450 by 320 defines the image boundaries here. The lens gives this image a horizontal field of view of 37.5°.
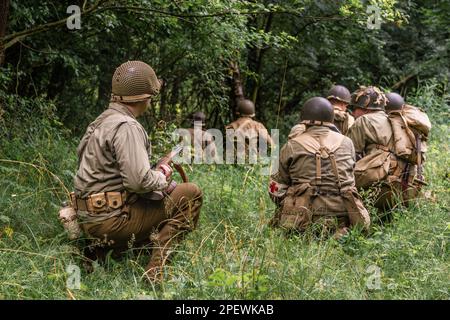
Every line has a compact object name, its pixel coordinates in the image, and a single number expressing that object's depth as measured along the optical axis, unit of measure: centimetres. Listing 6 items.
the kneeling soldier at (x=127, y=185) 486
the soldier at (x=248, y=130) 1134
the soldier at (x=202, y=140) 1101
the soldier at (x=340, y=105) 841
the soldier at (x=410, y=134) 684
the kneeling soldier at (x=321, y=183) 592
